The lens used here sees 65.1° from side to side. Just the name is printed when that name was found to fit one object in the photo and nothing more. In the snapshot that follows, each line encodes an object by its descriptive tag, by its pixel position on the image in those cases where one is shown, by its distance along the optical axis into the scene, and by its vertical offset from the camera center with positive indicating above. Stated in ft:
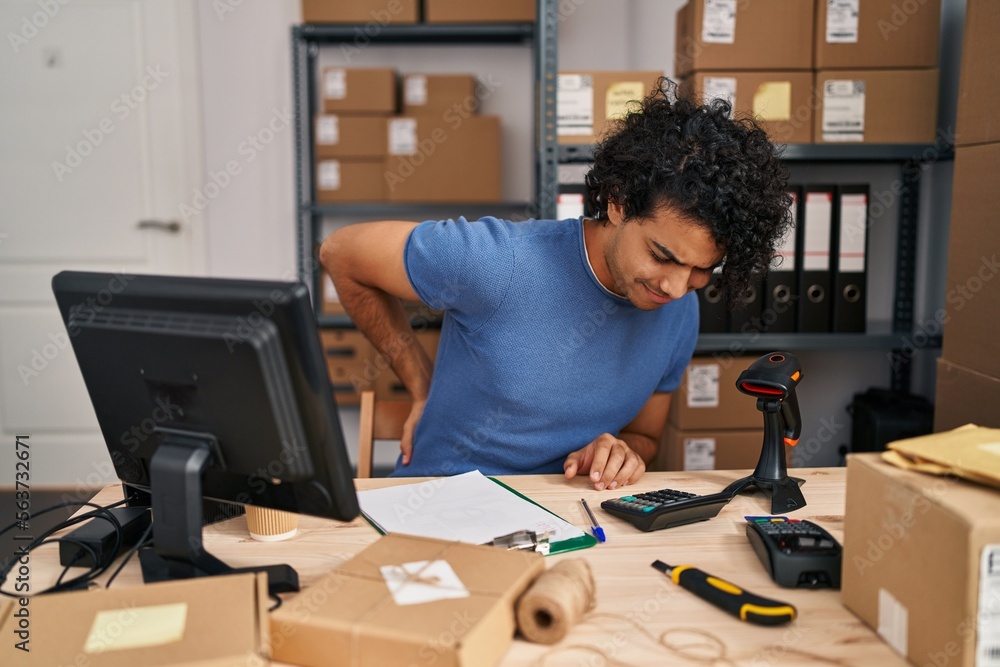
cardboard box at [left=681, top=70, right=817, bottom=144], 6.68 +0.98
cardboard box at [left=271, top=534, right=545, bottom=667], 2.12 -1.16
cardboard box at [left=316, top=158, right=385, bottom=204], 9.36 +0.36
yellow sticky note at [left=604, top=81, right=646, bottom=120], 6.78 +1.00
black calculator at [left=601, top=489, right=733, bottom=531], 3.23 -1.24
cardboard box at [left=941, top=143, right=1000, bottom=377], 4.63 -0.32
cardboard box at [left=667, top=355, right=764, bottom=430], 7.07 -1.68
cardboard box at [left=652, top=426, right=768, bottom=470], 7.12 -2.14
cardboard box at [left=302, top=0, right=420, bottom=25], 9.15 +2.31
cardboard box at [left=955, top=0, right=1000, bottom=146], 4.62 +0.80
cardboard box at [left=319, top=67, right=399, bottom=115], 9.18 +1.40
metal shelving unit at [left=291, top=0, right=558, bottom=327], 9.42 +1.50
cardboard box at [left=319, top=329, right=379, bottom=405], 9.27 -1.76
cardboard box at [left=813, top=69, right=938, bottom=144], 6.75 +0.89
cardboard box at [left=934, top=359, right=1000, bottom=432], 4.68 -1.16
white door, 9.80 +0.44
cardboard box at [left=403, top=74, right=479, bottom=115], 9.38 +1.39
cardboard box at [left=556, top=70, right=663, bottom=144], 6.79 +0.96
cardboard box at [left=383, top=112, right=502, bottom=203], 9.32 +0.62
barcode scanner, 3.59 -0.98
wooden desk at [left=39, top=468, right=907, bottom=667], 2.34 -1.31
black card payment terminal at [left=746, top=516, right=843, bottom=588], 2.77 -1.23
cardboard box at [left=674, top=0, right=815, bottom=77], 6.63 +1.47
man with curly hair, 3.98 -0.41
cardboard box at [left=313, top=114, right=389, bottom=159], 9.20 +0.87
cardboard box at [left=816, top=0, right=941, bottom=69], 6.64 +1.49
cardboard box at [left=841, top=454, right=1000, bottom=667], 2.06 -1.00
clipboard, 3.11 -1.29
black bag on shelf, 6.86 -1.83
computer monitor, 2.41 -0.60
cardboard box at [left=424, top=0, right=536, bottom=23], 9.22 +2.33
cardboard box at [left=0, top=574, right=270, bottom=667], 2.08 -1.15
